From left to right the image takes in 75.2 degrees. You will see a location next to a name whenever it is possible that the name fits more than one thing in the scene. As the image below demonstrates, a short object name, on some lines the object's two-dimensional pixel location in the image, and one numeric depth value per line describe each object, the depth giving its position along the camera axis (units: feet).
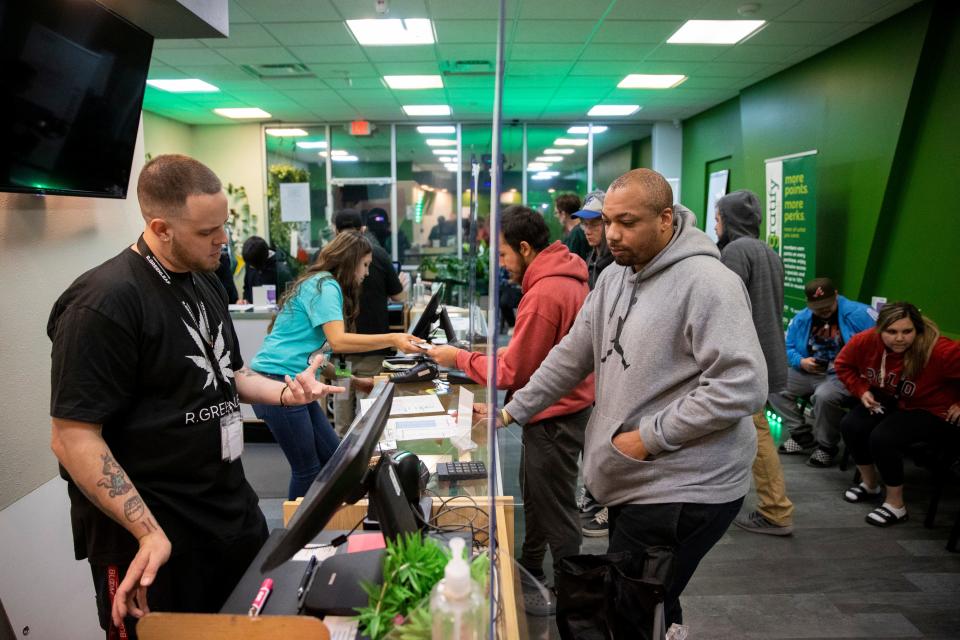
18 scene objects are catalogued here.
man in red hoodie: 7.09
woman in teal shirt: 8.05
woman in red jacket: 10.52
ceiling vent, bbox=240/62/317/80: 19.84
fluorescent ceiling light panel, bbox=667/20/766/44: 15.83
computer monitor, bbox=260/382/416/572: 2.88
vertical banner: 16.65
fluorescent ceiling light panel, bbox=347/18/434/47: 15.80
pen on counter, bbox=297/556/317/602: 3.54
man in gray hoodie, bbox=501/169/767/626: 4.55
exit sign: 30.25
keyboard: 5.69
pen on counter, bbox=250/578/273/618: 3.22
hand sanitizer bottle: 2.59
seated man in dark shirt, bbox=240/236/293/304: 16.53
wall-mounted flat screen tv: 5.43
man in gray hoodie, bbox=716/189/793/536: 9.61
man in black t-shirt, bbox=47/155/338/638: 3.75
